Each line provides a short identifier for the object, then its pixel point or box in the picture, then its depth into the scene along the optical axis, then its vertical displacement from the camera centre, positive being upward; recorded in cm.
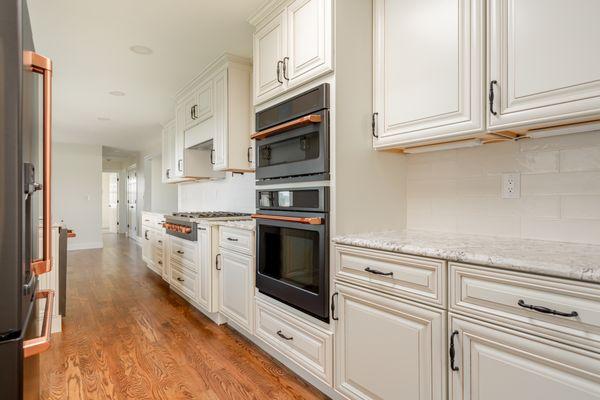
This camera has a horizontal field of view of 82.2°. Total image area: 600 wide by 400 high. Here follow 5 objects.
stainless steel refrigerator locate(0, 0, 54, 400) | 85 -2
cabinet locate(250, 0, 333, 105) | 183 +92
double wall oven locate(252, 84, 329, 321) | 182 -2
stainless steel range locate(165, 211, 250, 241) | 327 -22
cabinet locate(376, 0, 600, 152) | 123 +54
